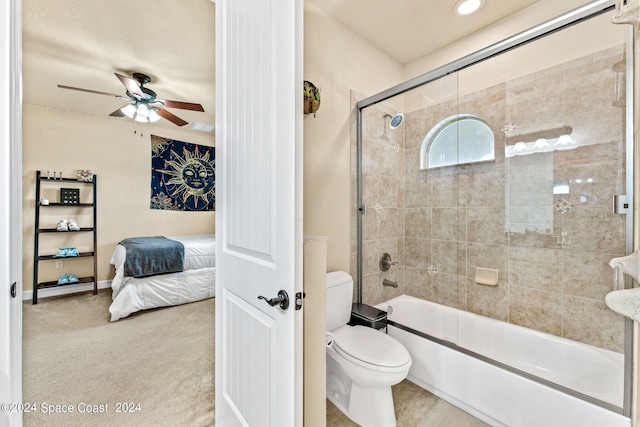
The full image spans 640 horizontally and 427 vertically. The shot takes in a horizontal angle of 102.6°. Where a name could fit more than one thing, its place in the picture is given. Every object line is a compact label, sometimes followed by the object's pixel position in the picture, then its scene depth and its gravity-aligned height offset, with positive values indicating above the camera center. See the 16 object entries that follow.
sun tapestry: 3.27 +0.50
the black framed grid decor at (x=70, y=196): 2.79 +0.18
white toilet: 1.33 -0.83
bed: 2.62 -0.78
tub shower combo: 1.38 -0.04
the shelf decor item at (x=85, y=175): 2.87 +0.42
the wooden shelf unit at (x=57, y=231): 2.66 -0.20
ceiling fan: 2.37 +1.09
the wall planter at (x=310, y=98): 1.54 +0.71
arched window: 1.97 +0.58
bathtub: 1.22 -0.89
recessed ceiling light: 1.78 +1.48
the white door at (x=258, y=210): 0.83 +0.01
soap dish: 1.92 -0.47
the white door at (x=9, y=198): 0.90 +0.05
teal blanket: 2.69 -0.48
